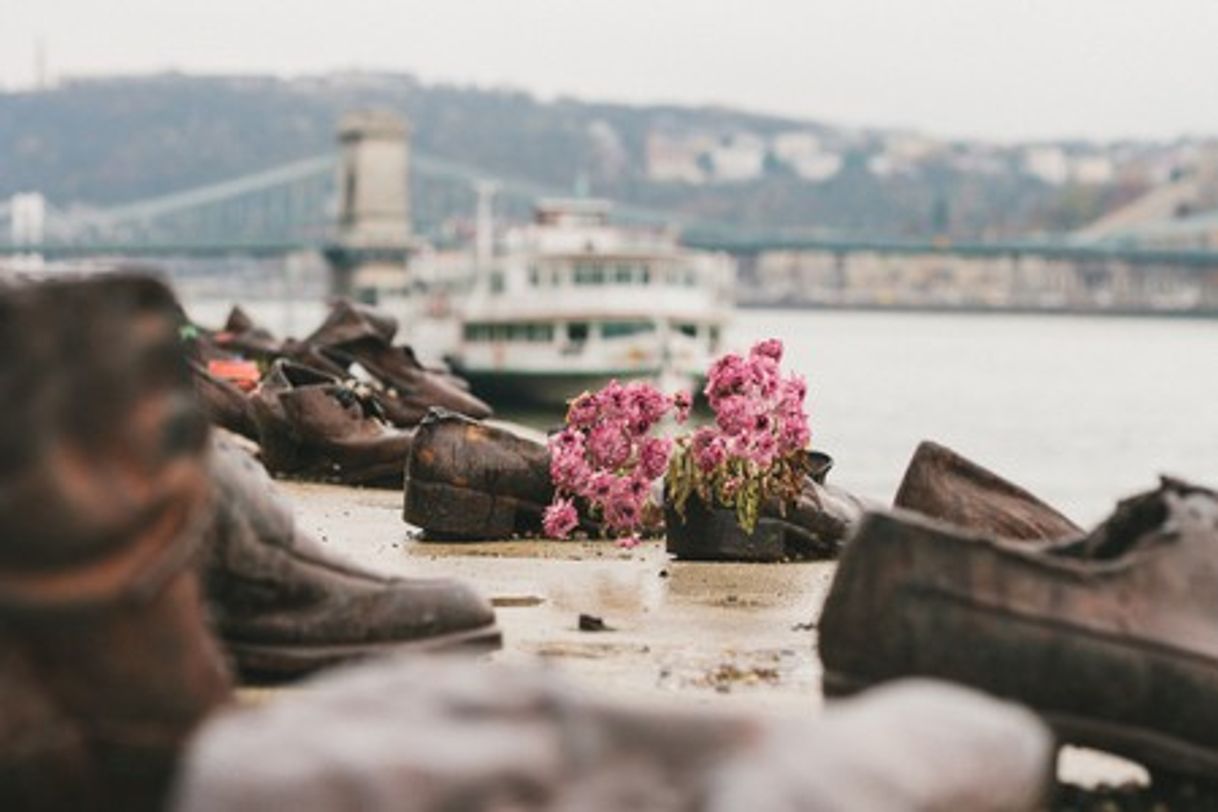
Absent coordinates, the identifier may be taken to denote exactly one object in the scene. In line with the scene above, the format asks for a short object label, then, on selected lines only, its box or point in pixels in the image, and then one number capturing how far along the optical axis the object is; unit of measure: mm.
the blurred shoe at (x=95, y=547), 3271
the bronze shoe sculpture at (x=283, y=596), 5188
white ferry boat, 61832
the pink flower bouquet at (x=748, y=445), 10008
